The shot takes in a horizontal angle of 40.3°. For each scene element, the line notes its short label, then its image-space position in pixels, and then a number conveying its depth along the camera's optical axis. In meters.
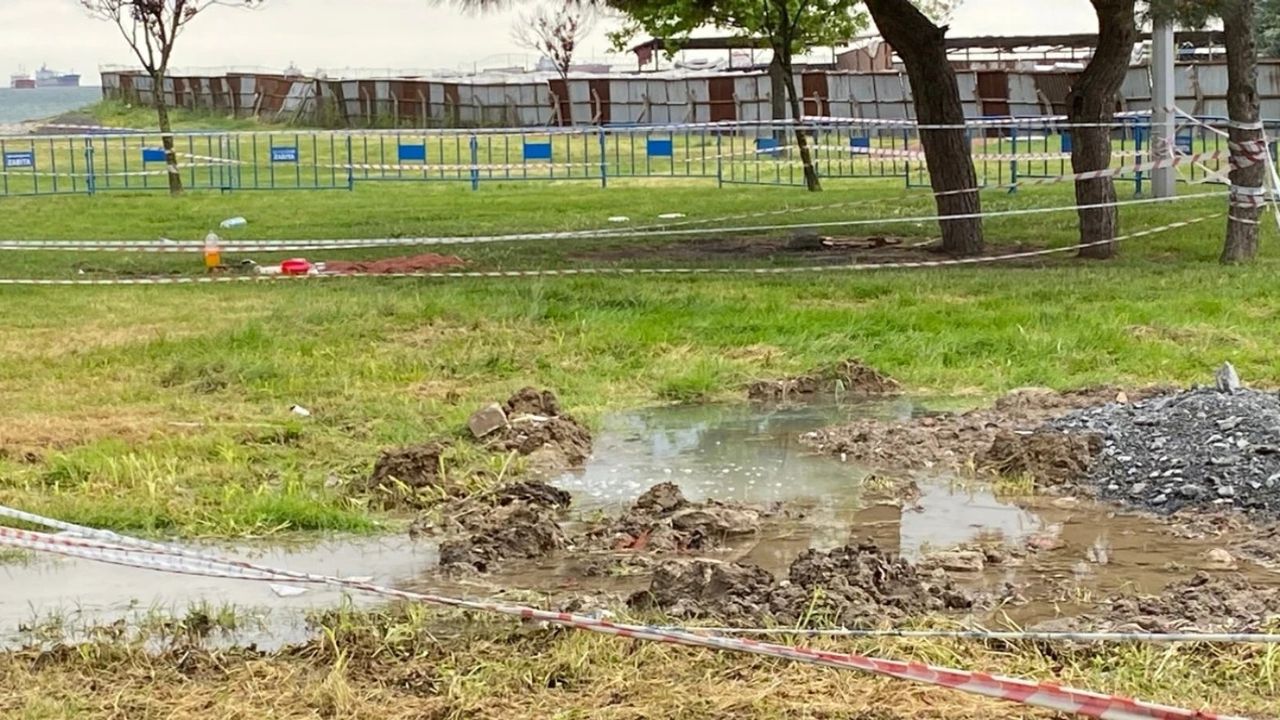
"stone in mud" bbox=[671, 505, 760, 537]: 6.99
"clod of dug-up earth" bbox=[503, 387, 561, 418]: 9.06
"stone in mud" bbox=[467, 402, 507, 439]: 8.72
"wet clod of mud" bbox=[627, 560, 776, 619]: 5.77
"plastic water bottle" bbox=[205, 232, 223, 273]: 16.12
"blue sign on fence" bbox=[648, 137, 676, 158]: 36.38
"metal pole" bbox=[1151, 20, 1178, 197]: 18.23
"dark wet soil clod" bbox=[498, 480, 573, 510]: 7.41
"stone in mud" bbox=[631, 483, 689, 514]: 7.23
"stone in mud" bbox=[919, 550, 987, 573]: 6.42
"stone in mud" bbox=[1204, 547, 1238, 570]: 6.43
